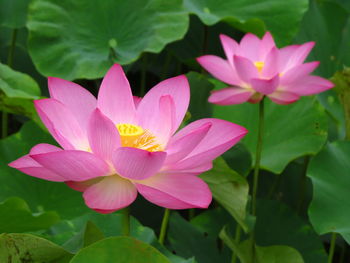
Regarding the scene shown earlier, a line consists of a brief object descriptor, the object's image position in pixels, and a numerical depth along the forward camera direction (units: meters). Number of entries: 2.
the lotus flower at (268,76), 1.74
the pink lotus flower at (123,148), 1.24
